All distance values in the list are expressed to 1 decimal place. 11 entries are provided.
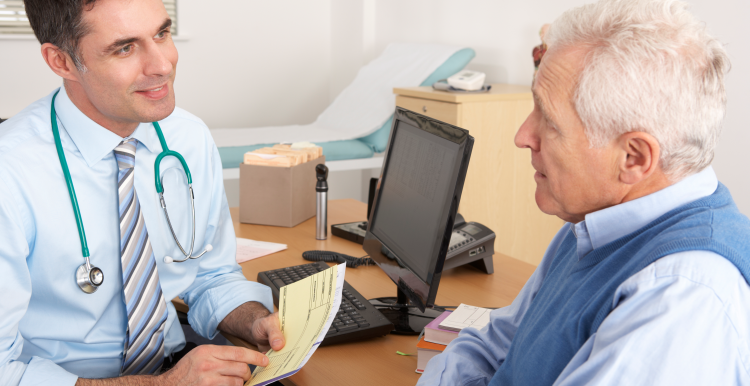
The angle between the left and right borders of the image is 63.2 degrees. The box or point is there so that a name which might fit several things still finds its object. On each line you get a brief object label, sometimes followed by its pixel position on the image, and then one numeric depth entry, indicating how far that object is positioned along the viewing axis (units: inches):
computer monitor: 44.5
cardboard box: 81.4
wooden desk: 44.5
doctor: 43.5
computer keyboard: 48.5
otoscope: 76.4
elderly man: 25.1
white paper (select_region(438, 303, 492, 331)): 46.2
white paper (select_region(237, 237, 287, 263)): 70.7
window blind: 158.6
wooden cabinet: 112.3
